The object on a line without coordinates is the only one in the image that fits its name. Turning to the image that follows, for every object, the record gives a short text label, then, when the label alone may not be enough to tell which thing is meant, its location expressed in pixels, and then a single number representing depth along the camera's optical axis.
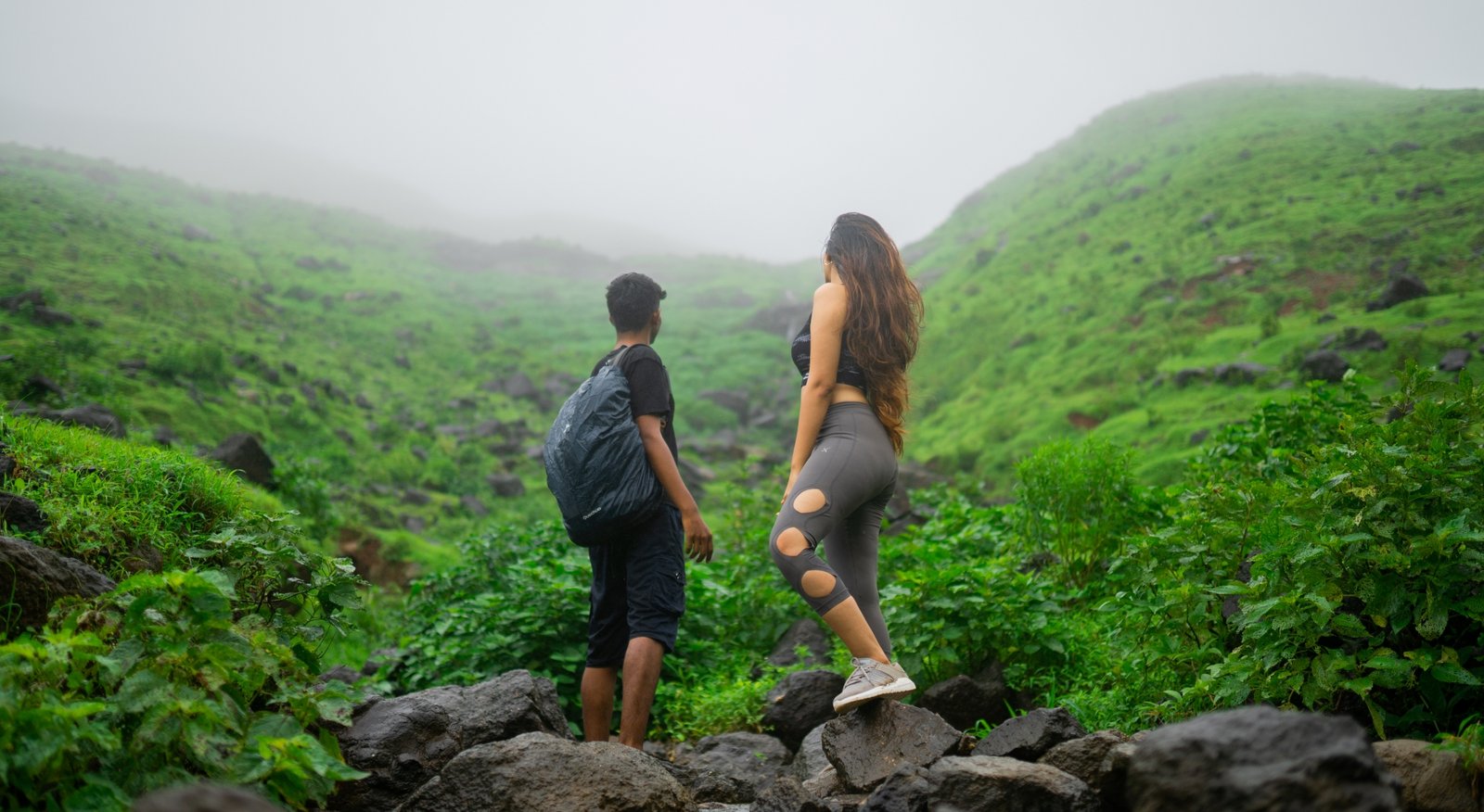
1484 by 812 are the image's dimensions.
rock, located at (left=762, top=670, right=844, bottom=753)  5.38
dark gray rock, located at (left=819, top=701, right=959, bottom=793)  3.76
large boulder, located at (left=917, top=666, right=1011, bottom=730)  5.08
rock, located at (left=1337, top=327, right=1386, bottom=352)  13.71
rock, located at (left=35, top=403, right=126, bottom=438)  7.98
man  4.63
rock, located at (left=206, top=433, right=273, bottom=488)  9.95
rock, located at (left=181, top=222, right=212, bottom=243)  34.06
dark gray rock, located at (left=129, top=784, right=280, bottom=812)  1.75
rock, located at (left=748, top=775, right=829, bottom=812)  3.66
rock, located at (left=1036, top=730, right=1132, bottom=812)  3.24
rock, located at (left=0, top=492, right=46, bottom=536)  3.69
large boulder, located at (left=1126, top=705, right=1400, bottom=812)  1.93
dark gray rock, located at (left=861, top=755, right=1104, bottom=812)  2.98
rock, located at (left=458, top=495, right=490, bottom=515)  16.48
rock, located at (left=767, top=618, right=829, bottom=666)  6.73
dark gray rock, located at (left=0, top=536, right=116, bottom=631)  3.12
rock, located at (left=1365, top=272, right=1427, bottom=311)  15.64
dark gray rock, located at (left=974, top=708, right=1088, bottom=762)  3.63
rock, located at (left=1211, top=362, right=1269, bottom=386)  15.24
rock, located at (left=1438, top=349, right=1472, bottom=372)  11.50
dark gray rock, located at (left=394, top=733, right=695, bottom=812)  3.34
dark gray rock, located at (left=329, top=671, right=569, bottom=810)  3.66
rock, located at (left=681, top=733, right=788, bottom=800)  4.85
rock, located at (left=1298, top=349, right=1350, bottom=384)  13.12
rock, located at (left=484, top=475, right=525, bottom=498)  18.20
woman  4.01
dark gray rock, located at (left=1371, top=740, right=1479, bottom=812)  2.76
